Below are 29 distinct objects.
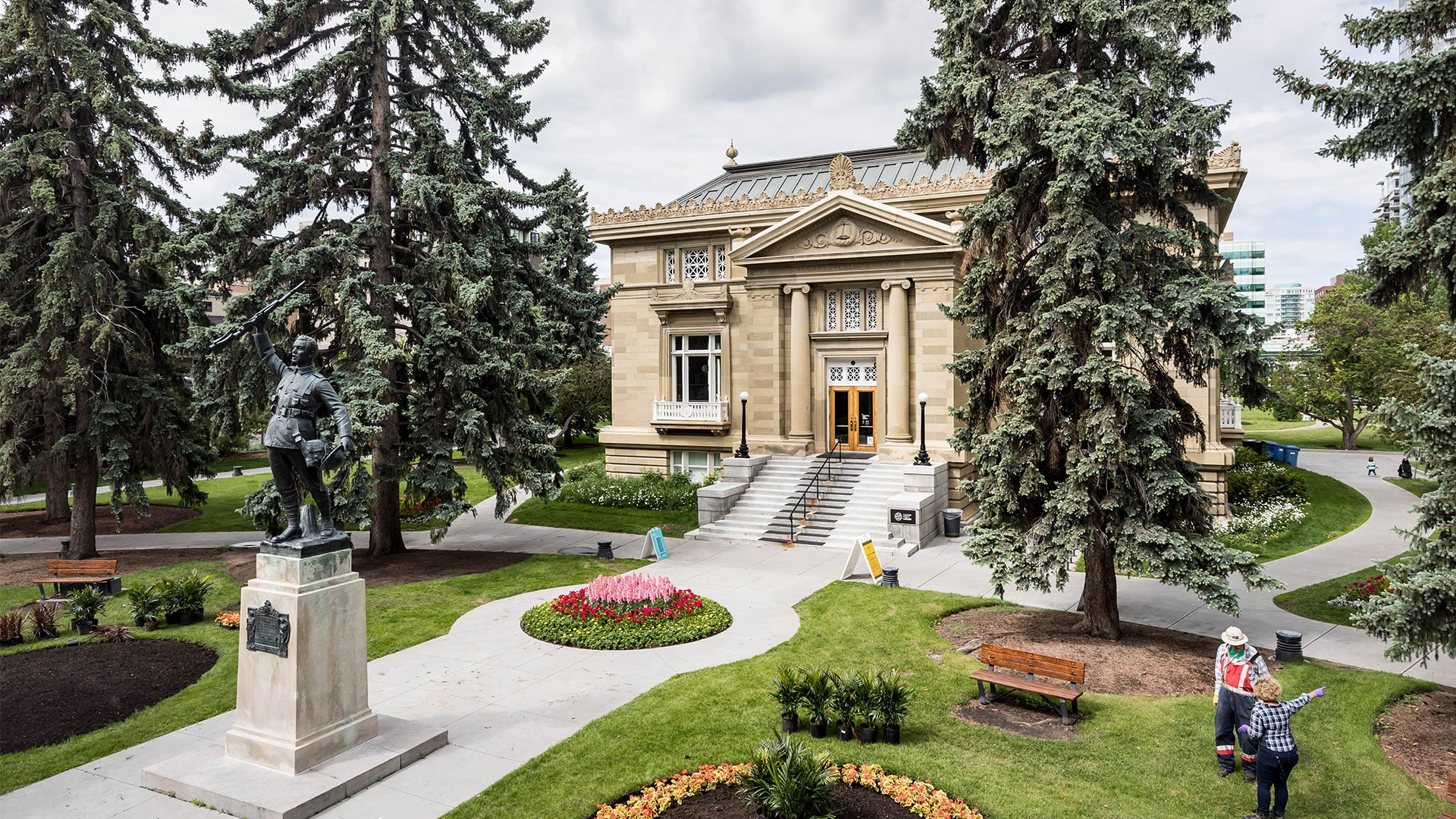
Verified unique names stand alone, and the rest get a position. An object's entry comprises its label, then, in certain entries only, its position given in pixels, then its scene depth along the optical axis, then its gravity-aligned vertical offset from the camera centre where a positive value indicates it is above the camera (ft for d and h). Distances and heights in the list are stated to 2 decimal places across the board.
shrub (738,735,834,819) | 25.27 -11.96
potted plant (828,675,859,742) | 33.17 -12.45
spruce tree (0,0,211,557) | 66.69 +13.34
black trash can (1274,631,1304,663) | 42.70 -13.01
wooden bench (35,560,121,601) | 56.65 -11.18
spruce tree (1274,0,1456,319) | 32.04 +11.77
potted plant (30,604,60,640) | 47.65 -12.46
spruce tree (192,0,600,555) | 61.93 +13.81
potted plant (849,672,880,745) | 32.89 -12.31
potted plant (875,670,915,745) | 32.76 -12.18
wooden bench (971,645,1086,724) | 35.45 -12.09
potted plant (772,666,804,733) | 33.91 -12.28
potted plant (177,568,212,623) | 51.39 -11.55
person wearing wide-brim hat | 30.01 -10.85
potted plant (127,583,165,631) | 49.85 -12.05
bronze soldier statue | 32.27 -0.61
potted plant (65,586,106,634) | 48.08 -11.65
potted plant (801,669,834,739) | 33.27 -12.06
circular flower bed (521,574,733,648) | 47.34 -12.99
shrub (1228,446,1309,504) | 89.92 -9.13
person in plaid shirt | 26.94 -11.33
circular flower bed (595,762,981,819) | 27.20 -13.43
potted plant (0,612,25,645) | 46.47 -12.43
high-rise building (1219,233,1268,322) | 564.71 +100.94
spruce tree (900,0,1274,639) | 42.57 +6.10
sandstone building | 89.45 +11.69
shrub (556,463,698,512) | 97.45 -10.25
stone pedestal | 30.07 -9.75
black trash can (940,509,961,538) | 79.05 -11.32
